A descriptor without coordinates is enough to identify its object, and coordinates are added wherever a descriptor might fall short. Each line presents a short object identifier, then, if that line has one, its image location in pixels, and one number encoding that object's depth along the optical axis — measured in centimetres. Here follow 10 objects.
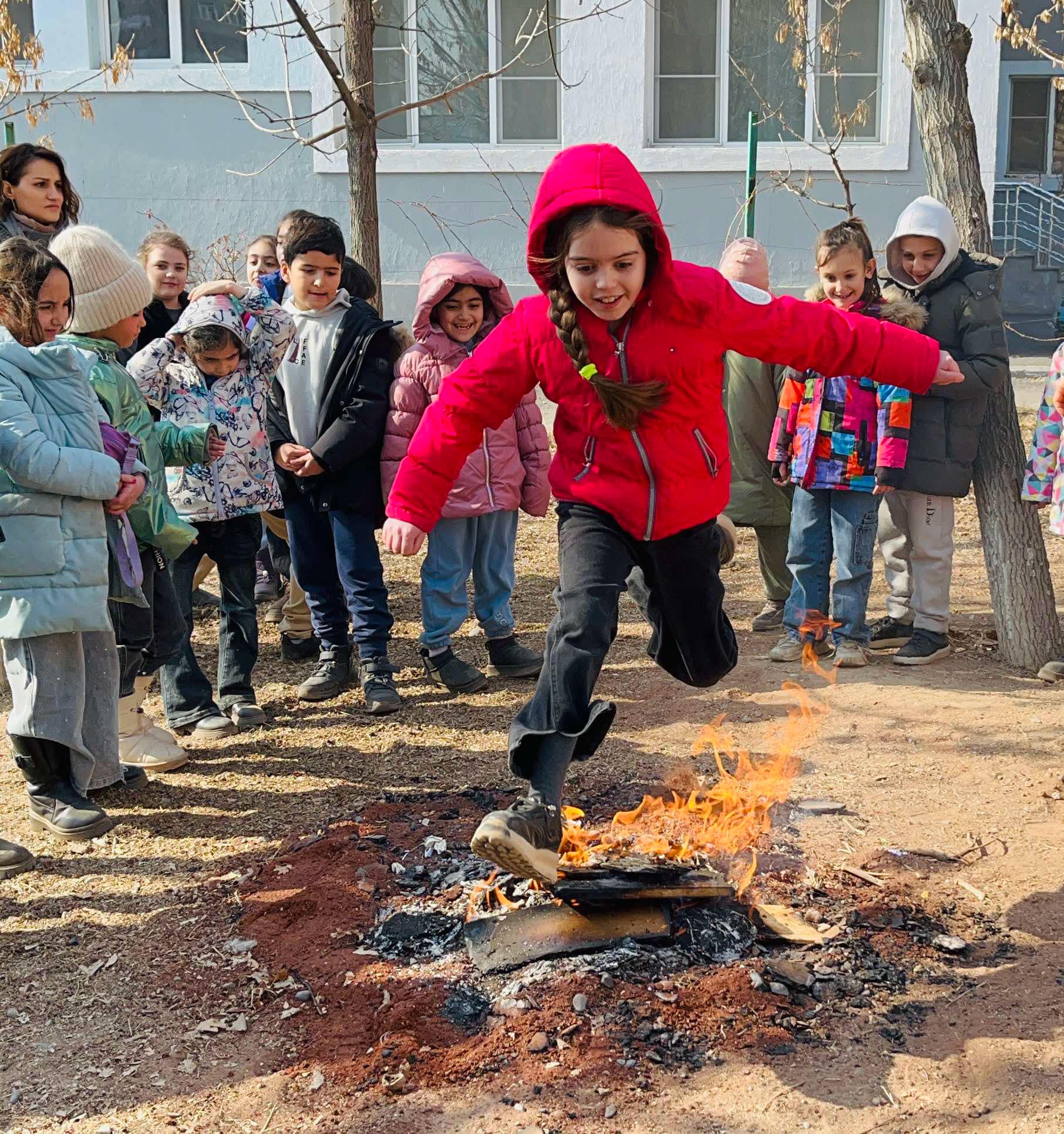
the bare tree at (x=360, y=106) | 710
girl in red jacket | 363
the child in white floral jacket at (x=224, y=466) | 557
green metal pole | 1145
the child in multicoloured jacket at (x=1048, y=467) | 570
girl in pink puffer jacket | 599
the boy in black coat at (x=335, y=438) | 595
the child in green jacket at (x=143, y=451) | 483
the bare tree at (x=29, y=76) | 923
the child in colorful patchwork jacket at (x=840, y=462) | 603
